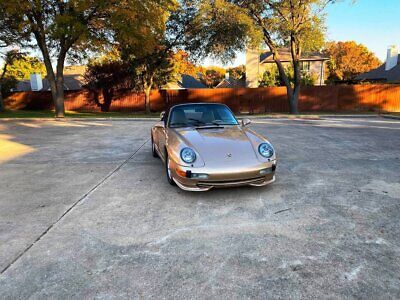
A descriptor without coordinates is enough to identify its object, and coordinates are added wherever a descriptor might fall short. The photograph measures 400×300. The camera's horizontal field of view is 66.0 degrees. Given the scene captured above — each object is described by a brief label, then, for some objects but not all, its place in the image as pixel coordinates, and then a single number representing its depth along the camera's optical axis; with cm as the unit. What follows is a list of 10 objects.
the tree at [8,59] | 2612
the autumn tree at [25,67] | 2780
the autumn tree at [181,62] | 2549
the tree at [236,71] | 7156
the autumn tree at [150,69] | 2355
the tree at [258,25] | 1853
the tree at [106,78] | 2606
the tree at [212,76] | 6550
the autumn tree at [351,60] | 5616
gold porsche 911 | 439
